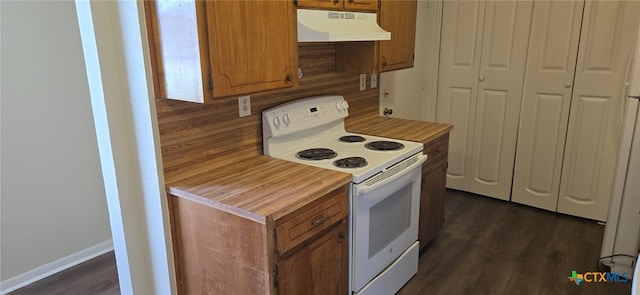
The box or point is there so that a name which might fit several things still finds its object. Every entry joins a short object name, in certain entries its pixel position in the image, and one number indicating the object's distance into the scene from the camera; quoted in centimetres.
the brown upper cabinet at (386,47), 251
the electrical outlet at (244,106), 208
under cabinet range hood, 196
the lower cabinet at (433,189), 261
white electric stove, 198
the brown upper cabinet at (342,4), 196
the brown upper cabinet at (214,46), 152
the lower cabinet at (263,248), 156
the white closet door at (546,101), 303
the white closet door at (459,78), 340
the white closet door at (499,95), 322
